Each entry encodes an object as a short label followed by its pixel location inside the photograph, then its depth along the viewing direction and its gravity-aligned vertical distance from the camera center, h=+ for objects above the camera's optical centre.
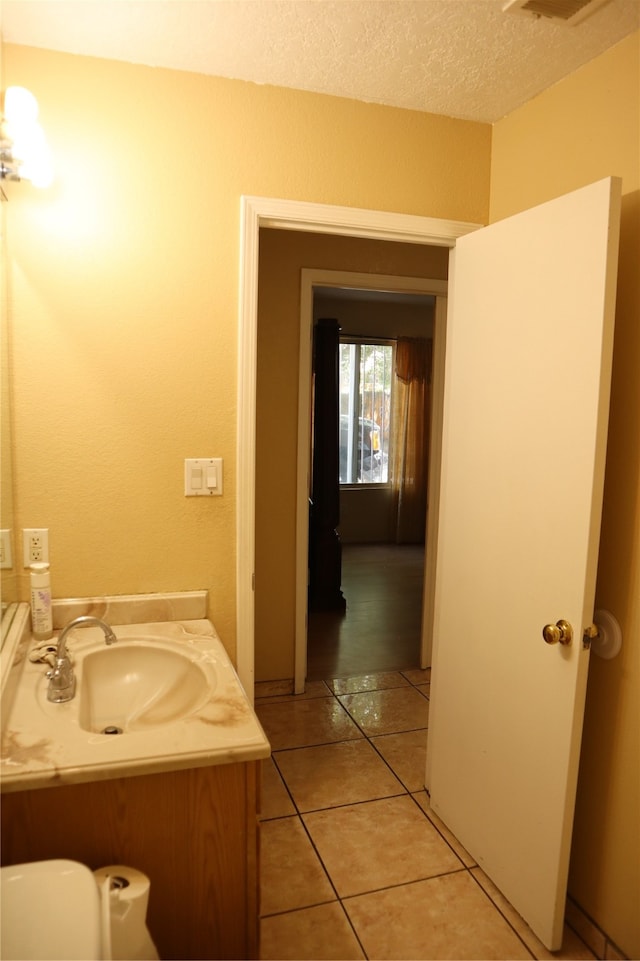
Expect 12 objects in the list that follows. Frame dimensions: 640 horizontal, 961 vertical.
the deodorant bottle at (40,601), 1.79 -0.56
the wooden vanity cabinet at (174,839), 1.28 -0.91
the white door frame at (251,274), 1.97 +0.42
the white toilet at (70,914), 0.96 -0.82
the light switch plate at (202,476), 2.01 -0.22
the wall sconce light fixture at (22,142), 1.55 +0.67
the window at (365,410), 6.76 +0.02
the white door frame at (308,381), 3.11 +0.16
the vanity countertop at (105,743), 1.25 -0.71
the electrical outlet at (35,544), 1.87 -0.42
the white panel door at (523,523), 1.61 -0.31
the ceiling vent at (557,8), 1.48 +0.97
